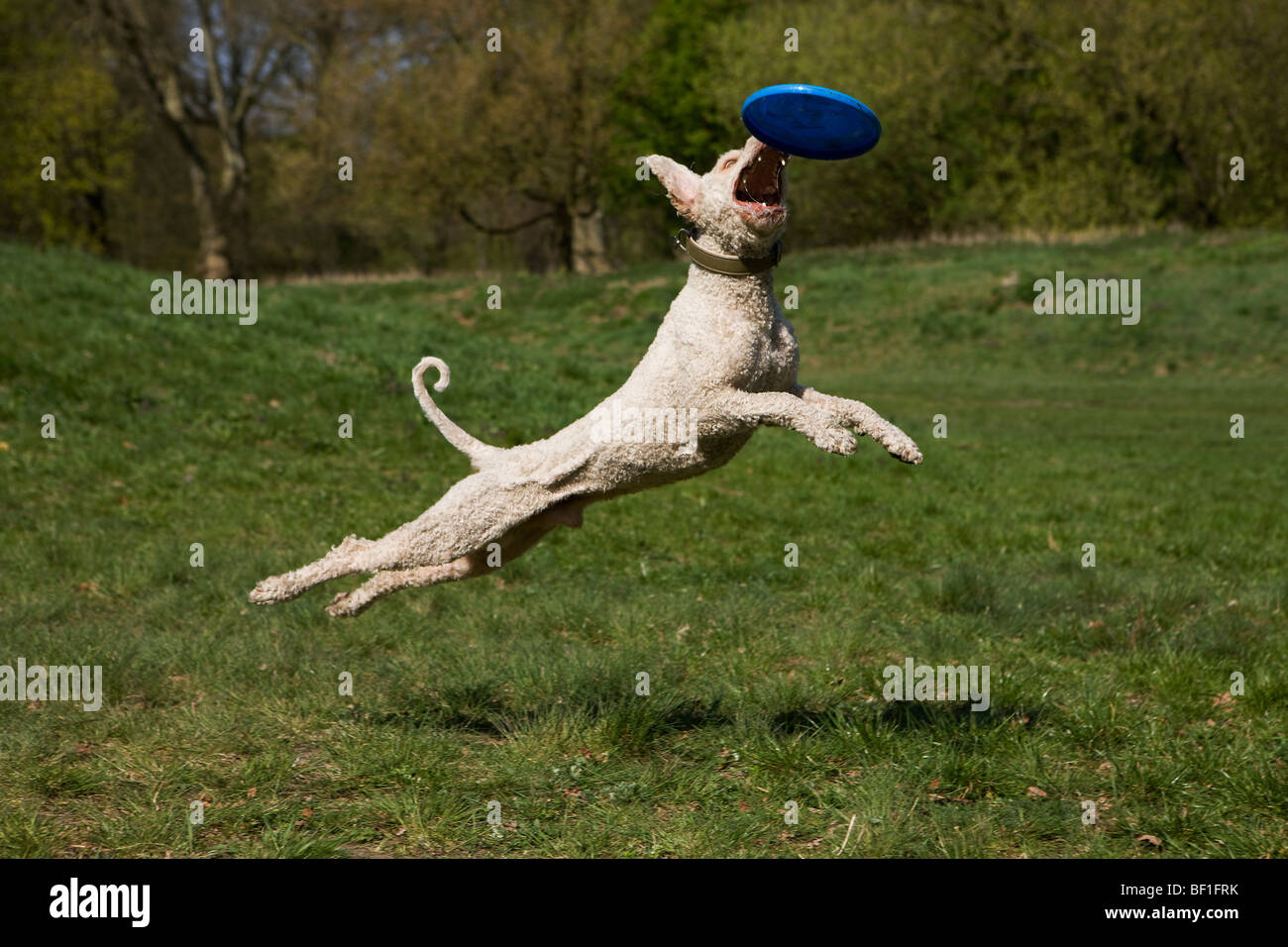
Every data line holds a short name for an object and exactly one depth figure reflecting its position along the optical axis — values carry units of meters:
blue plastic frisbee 3.70
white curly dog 4.15
